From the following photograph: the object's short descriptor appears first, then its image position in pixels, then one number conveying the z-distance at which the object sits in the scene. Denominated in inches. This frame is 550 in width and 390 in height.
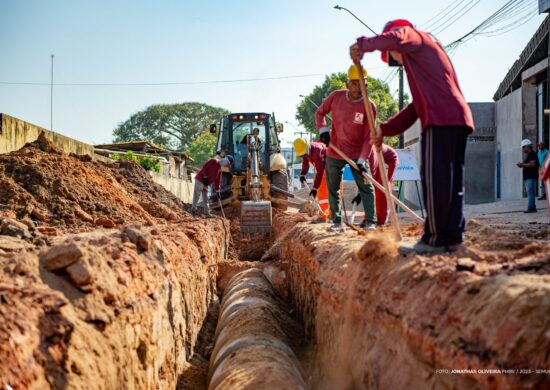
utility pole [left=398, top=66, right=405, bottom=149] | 932.0
